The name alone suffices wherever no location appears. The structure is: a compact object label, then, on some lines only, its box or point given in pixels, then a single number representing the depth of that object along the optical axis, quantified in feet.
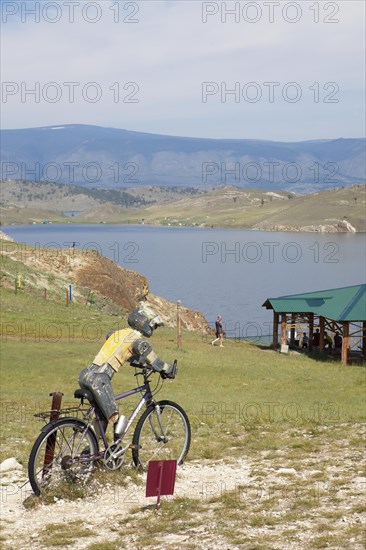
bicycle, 35.12
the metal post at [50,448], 35.12
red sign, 34.32
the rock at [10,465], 41.88
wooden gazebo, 146.30
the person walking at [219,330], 155.49
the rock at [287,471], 40.45
